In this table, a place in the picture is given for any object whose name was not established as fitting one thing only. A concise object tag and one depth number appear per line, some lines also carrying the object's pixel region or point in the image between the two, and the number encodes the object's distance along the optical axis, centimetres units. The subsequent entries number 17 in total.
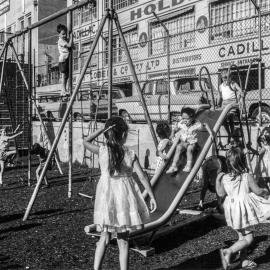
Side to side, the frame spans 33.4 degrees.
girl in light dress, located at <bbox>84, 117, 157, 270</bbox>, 418
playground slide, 546
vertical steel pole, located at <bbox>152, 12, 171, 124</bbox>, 1136
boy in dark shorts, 1047
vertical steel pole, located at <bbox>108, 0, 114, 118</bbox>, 716
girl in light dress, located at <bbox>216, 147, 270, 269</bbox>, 479
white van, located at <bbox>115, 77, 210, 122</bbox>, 1250
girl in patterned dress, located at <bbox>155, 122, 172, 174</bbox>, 770
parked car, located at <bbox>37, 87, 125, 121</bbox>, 1518
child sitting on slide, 722
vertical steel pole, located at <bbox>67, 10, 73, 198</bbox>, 851
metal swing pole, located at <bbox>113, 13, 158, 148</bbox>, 755
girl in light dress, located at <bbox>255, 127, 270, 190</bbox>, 794
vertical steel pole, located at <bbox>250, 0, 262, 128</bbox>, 910
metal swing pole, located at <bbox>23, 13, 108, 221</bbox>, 725
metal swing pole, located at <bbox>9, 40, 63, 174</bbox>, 995
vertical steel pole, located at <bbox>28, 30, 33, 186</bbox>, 961
